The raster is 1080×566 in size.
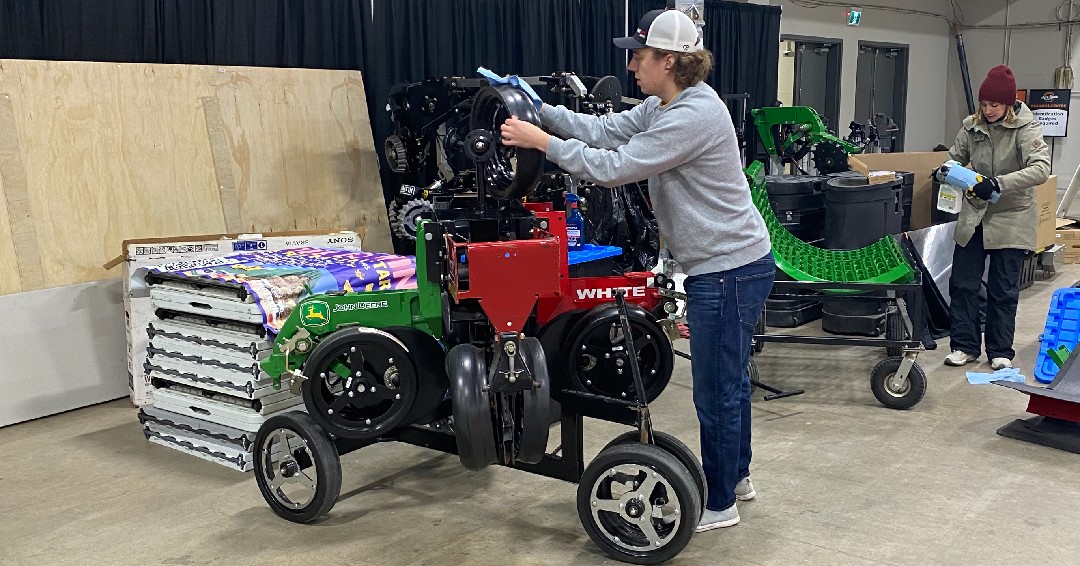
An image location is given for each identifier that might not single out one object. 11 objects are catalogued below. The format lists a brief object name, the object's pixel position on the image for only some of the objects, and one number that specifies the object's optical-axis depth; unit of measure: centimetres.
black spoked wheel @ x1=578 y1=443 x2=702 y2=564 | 275
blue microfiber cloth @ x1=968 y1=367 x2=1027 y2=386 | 400
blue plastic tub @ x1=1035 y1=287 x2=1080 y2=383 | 429
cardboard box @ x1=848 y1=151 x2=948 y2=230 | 711
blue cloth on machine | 293
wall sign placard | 1280
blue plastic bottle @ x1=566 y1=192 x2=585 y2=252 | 513
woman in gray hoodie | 270
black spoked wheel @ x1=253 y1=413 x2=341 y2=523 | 310
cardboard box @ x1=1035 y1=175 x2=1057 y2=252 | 681
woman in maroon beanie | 476
